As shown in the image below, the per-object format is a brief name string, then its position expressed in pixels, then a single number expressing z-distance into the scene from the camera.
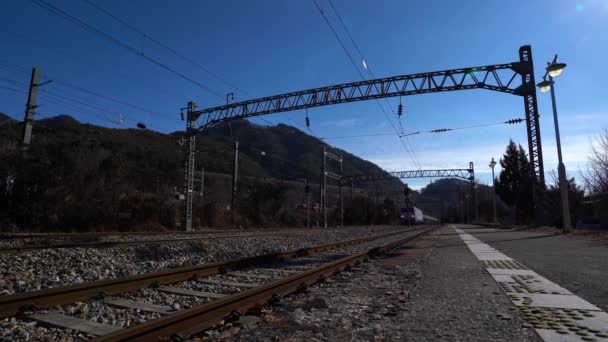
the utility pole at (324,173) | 47.00
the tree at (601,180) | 27.62
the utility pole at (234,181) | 36.73
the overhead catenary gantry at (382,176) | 63.75
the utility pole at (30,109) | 21.48
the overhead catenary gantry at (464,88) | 25.81
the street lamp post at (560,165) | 21.81
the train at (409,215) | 66.31
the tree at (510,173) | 60.46
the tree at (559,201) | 31.78
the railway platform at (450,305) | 4.04
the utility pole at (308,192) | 43.56
